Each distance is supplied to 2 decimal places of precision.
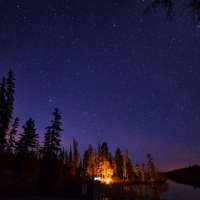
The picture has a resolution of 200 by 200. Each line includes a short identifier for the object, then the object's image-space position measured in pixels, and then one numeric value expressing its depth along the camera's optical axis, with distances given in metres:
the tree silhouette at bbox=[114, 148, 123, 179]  96.84
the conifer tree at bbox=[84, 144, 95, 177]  83.62
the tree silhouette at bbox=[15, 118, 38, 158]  34.00
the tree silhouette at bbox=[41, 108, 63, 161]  35.78
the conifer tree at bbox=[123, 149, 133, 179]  96.81
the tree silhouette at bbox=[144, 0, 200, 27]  5.26
